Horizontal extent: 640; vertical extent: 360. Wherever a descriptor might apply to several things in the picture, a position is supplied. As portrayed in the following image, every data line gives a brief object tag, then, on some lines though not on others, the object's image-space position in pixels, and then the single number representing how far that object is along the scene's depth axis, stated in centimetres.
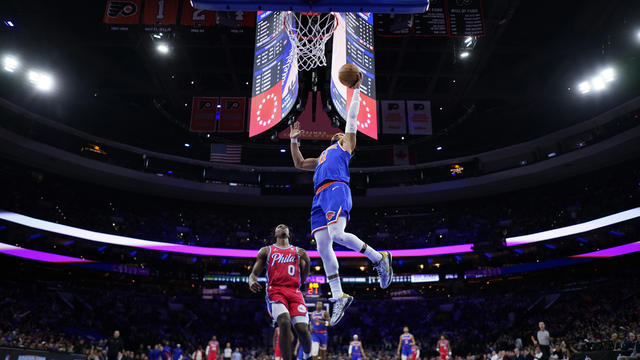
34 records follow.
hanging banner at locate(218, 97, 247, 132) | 1601
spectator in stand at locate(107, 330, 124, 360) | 1502
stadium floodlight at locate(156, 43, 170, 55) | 1617
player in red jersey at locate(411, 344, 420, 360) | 1501
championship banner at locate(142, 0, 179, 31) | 1136
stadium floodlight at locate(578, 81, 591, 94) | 1986
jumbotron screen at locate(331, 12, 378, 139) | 906
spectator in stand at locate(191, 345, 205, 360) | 1909
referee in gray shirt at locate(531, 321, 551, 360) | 1348
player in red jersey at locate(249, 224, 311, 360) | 502
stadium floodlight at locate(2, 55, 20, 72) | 1750
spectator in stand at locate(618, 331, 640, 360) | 1166
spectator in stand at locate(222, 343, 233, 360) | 2027
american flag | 2308
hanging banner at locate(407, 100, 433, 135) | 1633
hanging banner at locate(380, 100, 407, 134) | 1627
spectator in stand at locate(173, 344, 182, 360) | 1989
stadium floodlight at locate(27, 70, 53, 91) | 1897
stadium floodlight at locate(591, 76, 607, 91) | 1938
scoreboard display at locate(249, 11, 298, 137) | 909
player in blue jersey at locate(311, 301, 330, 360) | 1182
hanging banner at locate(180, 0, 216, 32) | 1142
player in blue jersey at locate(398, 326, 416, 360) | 1445
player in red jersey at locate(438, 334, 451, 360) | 1647
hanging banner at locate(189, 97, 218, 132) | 1623
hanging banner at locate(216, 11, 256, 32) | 1105
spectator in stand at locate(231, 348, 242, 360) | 2084
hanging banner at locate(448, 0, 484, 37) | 1155
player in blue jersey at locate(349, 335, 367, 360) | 1429
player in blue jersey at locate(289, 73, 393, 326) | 480
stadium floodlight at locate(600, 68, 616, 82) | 1892
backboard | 525
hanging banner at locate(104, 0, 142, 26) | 1120
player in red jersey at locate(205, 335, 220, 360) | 1791
